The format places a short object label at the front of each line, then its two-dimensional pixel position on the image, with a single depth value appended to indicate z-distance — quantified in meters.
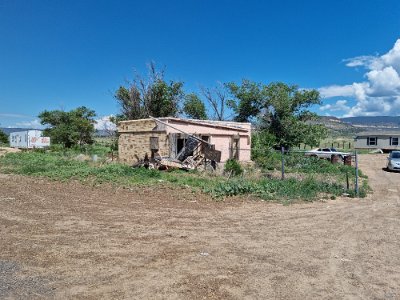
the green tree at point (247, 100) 39.44
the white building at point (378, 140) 55.25
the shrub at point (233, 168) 17.96
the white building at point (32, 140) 54.94
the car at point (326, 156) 29.19
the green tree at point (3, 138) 73.61
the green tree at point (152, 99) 38.69
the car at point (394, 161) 24.64
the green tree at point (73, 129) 51.12
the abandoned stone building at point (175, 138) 21.41
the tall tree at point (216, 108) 45.34
